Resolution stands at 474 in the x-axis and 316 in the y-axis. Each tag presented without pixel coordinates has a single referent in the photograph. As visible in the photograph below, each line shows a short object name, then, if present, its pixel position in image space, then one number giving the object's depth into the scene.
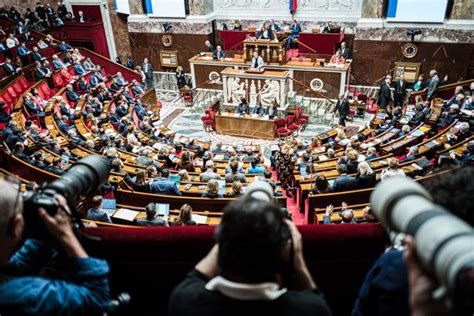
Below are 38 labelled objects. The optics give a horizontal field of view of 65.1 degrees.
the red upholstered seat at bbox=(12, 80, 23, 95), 11.55
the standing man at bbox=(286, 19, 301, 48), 13.96
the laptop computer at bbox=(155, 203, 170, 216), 5.36
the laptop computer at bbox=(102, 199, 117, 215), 5.37
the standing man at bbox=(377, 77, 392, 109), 12.26
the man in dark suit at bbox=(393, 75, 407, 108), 12.60
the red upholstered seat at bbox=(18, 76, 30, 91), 11.89
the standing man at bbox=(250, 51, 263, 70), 12.73
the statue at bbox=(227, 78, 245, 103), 12.82
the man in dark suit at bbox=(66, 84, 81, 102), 11.89
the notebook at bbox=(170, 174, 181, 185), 6.73
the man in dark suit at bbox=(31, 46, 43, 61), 13.51
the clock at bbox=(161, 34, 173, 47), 16.42
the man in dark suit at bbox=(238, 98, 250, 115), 12.17
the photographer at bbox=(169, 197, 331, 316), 1.15
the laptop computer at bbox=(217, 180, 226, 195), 6.20
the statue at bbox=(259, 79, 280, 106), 12.41
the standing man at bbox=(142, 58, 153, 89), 15.80
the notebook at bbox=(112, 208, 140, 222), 5.05
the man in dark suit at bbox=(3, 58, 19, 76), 12.02
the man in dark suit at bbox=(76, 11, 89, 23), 17.17
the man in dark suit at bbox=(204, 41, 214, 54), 15.32
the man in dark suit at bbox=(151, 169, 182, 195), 6.07
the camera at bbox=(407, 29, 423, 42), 13.02
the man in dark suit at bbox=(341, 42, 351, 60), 13.58
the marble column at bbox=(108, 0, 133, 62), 17.42
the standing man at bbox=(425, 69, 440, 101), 11.64
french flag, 15.11
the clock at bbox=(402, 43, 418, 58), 13.53
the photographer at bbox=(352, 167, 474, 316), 1.13
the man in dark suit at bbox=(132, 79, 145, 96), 13.72
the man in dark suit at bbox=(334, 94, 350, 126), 11.55
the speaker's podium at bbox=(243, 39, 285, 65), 13.00
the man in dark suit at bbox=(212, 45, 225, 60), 14.30
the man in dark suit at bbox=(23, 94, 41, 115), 10.22
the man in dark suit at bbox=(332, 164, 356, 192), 5.92
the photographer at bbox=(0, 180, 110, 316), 1.21
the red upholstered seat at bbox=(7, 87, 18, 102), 11.18
